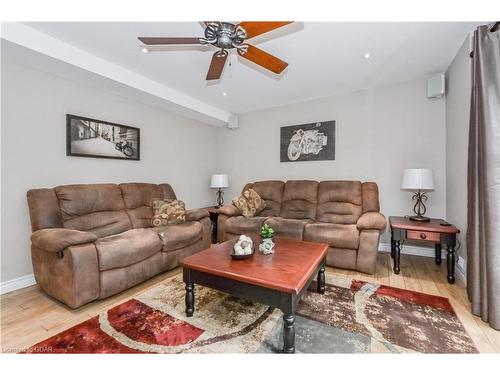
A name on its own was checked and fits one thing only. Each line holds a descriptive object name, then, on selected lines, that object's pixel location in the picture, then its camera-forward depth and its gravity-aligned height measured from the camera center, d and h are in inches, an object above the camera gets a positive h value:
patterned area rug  57.4 -40.0
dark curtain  63.3 +1.4
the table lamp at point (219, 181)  170.1 +4.4
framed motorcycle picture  148.1 +30.2
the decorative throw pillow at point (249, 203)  141.9 -10.3
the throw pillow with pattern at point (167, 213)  118.1 -13.5
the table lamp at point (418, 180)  103.3 +2.5
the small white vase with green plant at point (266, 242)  76.6 -19.0
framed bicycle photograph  106.2 +25.0
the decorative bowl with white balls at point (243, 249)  71.0 -19.7
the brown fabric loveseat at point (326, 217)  102.9 -17.5
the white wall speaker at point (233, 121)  181.5 +52.2
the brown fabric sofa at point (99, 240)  75.0 -20.5
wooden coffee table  53.9 -23.1
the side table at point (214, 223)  156.0 -24.8
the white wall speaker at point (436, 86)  113.3 +50.0
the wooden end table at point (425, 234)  91.5 -20.2
